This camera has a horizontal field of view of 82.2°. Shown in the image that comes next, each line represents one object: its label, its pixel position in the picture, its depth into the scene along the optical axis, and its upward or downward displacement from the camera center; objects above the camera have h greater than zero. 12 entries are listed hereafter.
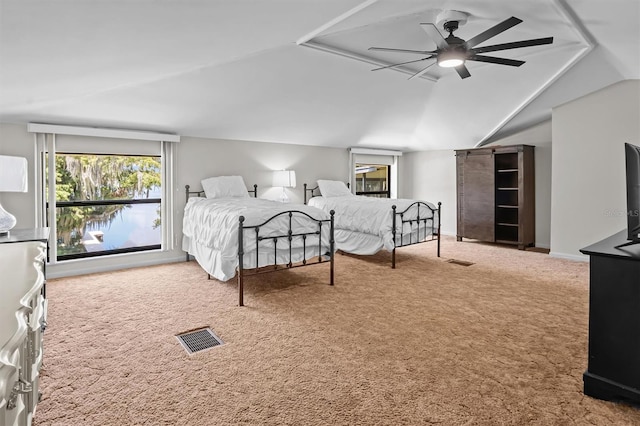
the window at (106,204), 4.72 -0.03
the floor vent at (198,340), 2.53 -1.00
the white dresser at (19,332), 0.72 -0.30
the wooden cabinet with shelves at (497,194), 5.93 +0.11
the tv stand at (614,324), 1.84 -0.64
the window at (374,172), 7.22 +0.62
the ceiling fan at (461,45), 2.76 +1.26
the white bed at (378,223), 4.83 -0.31
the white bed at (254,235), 3.47 -0.34
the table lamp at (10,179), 2.73 +0.18
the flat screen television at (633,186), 1.97 +0.07
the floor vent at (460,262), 4.96 -0.85
